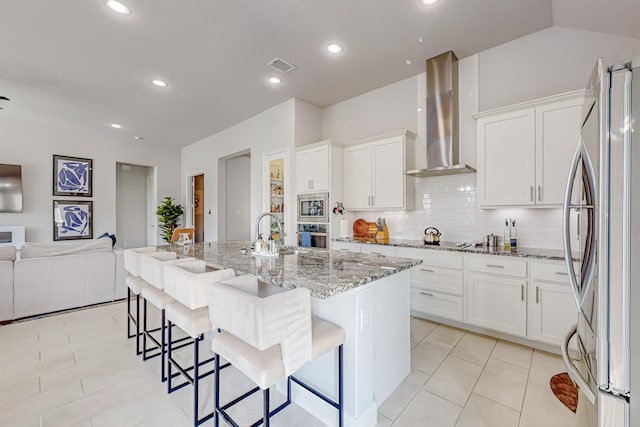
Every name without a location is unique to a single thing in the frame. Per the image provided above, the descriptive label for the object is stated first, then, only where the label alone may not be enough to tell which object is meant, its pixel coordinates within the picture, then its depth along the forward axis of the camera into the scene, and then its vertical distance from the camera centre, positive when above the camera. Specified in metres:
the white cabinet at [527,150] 2.49 +0.60
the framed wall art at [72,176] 5.77 +0.80
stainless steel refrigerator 0.87 -0.11
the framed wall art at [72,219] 5.75 -0.13
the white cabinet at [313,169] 3.98 +0.64
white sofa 3.28 -0.81
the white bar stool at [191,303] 1.66 -0.55
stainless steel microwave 4.02 +0.08
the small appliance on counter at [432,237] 3.28 -0.31
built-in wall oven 4.07 -0.34
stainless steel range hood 3.22 +1.16
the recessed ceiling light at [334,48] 2.99 +1.81
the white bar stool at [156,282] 2.07 -0.54
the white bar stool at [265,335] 1.15 -0.54
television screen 5.15 +0.48
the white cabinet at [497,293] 2.55 -0.79
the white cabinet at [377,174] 3.53 +0.53
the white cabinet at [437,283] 2.90 -0.78
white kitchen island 1.54 -0.63
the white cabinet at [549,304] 2.34 -0.80
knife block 3.80 -0.32
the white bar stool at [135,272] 2.50 -0.55
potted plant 6.92 -0.05
